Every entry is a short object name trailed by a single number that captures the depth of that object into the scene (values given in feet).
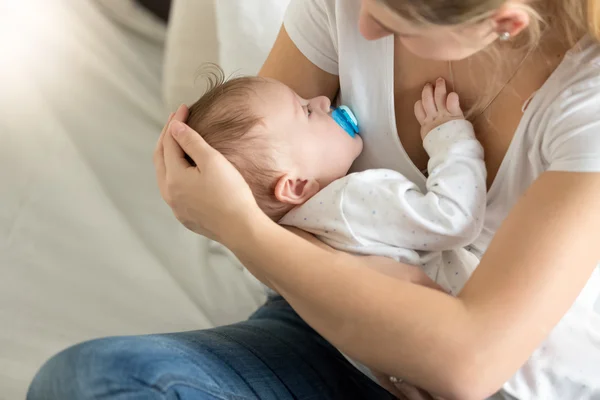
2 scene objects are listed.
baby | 2.75
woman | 2.22
